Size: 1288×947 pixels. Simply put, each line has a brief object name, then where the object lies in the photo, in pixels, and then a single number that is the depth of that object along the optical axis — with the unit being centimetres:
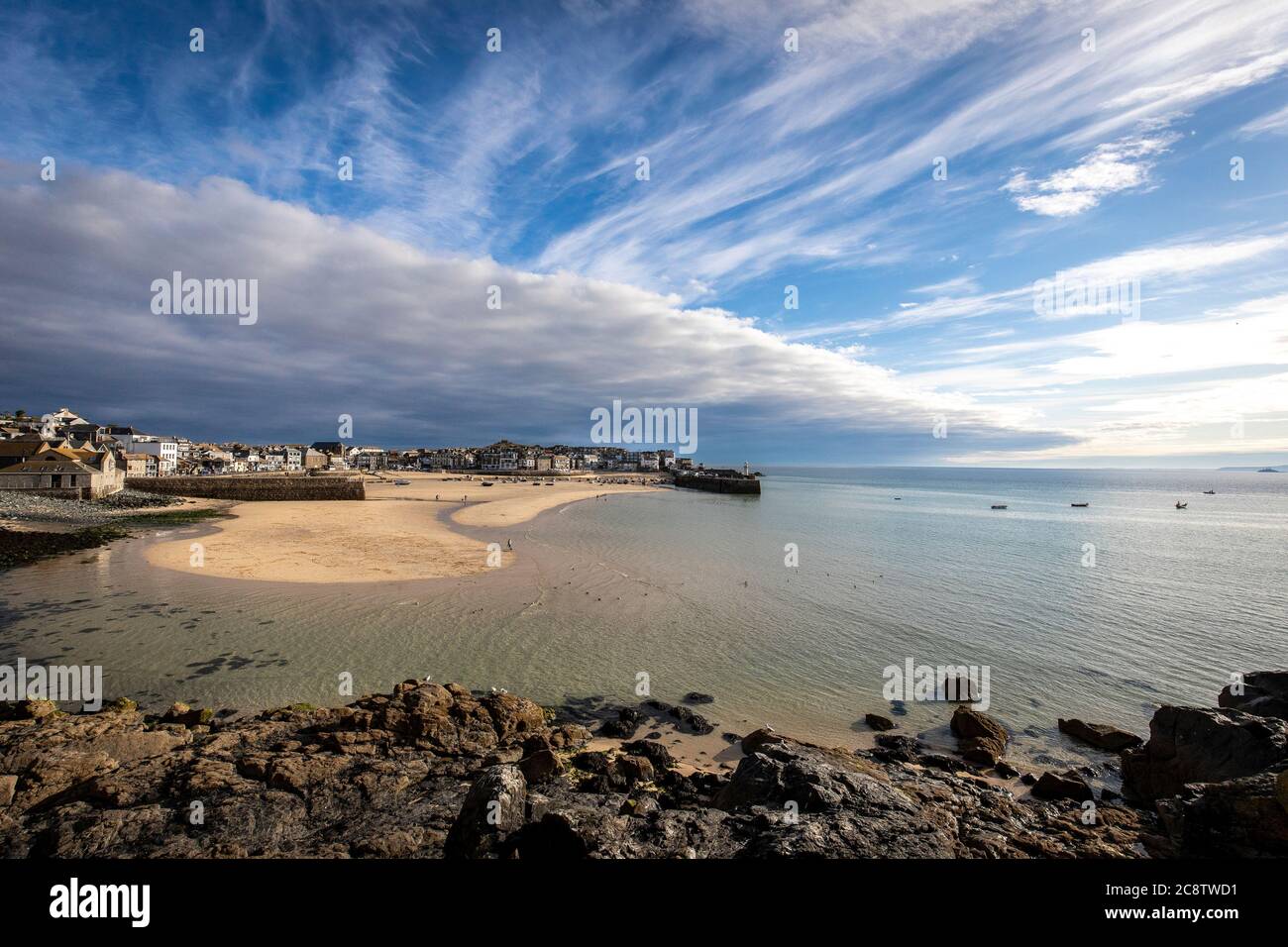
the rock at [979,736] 996
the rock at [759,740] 982
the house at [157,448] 9050
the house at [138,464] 7488
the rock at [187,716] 982
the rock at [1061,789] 853
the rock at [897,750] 984
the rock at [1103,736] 1057
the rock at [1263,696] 954
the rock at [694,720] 1088
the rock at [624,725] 1038
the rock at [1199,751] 734
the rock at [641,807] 657
